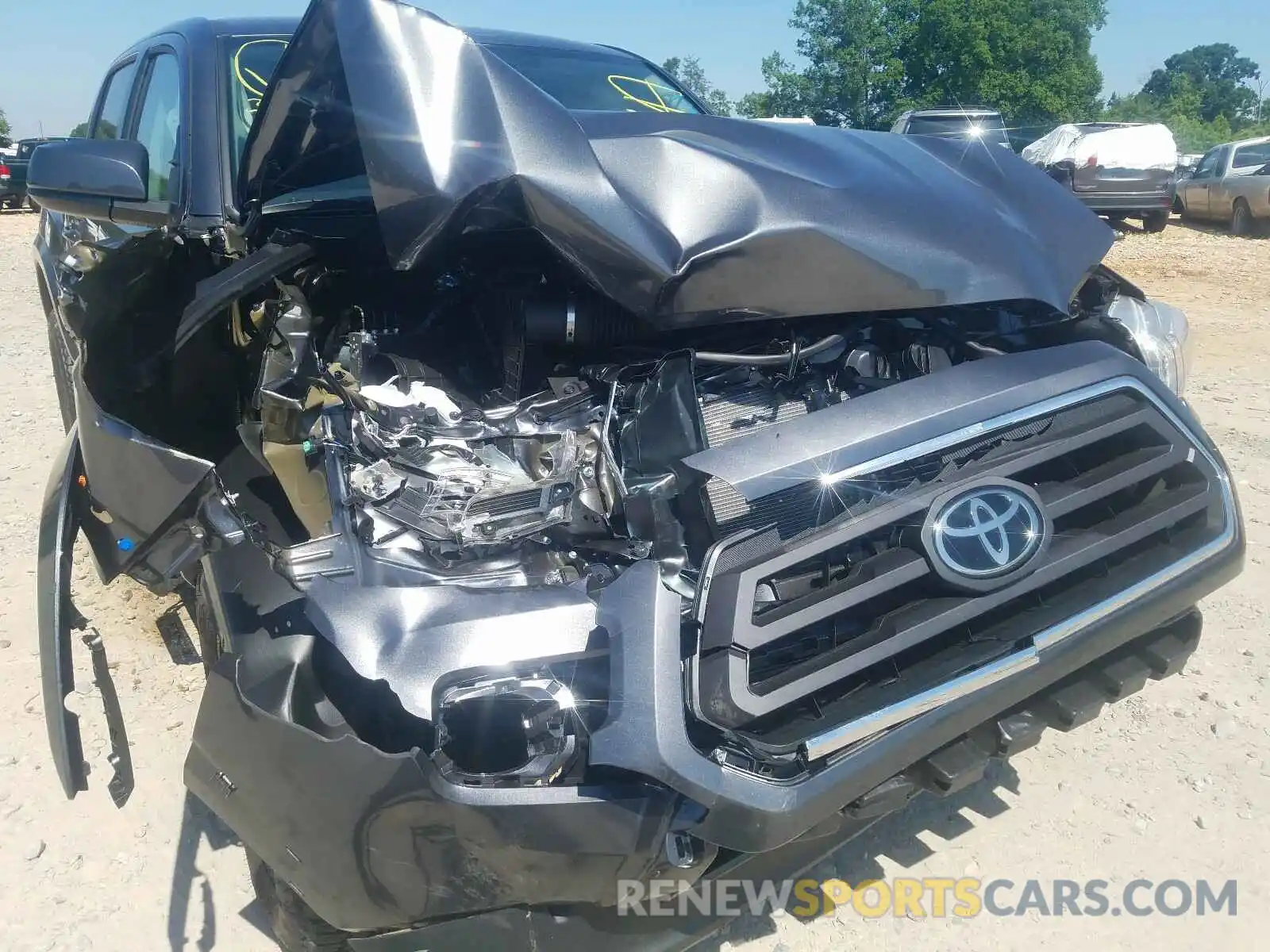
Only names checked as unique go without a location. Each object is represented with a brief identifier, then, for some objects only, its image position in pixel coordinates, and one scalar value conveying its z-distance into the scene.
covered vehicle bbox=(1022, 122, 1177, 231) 13.47
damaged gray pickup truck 1.54
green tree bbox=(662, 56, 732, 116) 39.40
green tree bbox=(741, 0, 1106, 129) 38.09
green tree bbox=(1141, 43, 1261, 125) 64.44
